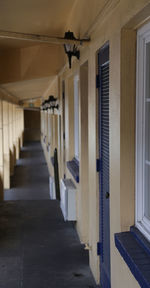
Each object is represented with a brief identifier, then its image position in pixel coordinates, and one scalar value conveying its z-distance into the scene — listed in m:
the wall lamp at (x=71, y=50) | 4.05
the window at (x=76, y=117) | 5.23
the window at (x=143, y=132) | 2.14
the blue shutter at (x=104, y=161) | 3.04
